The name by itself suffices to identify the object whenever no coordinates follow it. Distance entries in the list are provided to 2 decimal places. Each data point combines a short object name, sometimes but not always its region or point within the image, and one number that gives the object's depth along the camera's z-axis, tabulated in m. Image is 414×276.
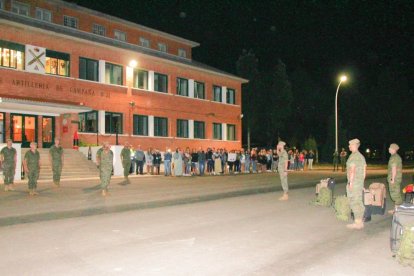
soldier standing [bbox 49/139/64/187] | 18.42
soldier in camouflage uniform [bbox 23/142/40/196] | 15.47
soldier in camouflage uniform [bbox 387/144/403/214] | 12.52
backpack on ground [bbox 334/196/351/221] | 10.70
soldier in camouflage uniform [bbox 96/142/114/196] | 15.39
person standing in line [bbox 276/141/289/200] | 14.49
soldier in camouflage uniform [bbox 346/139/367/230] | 9.57
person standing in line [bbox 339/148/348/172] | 33.84
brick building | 26.88
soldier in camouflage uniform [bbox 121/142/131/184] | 19.83
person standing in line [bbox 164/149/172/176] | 27.76
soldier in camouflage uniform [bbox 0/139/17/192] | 16.86
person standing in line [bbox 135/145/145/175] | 27.37
